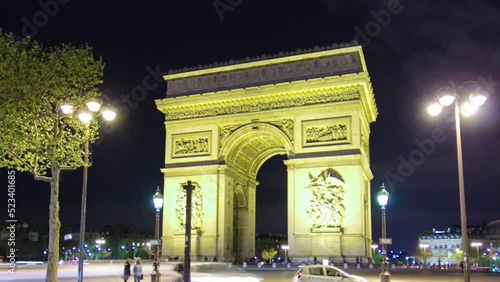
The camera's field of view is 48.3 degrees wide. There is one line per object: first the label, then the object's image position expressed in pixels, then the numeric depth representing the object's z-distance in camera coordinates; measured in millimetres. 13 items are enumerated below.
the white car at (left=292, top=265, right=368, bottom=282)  19580
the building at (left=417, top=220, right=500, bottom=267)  122438
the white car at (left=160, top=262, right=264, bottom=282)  19755
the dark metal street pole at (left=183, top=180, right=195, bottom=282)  14284
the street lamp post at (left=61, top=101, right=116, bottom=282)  16441
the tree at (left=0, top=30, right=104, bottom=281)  19172
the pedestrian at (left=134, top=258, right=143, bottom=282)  20972
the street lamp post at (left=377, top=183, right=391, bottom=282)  22281
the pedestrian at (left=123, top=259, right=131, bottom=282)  21895
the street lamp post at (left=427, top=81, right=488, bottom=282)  14586
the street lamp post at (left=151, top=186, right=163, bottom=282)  20562
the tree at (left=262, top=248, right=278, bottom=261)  104938
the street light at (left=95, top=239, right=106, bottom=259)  99100
